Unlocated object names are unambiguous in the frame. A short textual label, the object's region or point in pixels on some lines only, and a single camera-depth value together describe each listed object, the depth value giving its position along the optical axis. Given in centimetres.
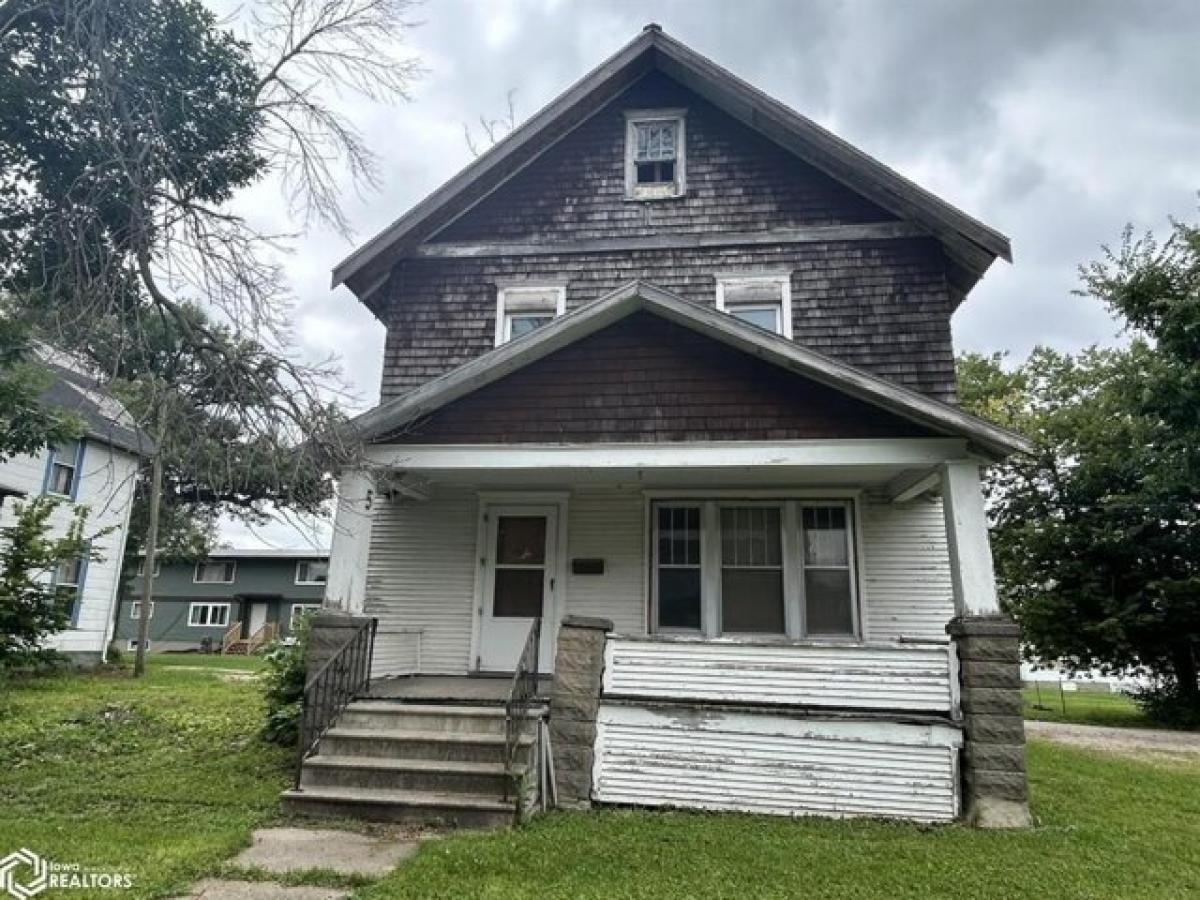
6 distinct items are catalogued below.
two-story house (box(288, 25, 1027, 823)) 585
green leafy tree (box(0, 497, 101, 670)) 839
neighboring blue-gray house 3344
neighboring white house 1418
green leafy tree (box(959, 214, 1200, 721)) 1223
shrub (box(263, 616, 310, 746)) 736
